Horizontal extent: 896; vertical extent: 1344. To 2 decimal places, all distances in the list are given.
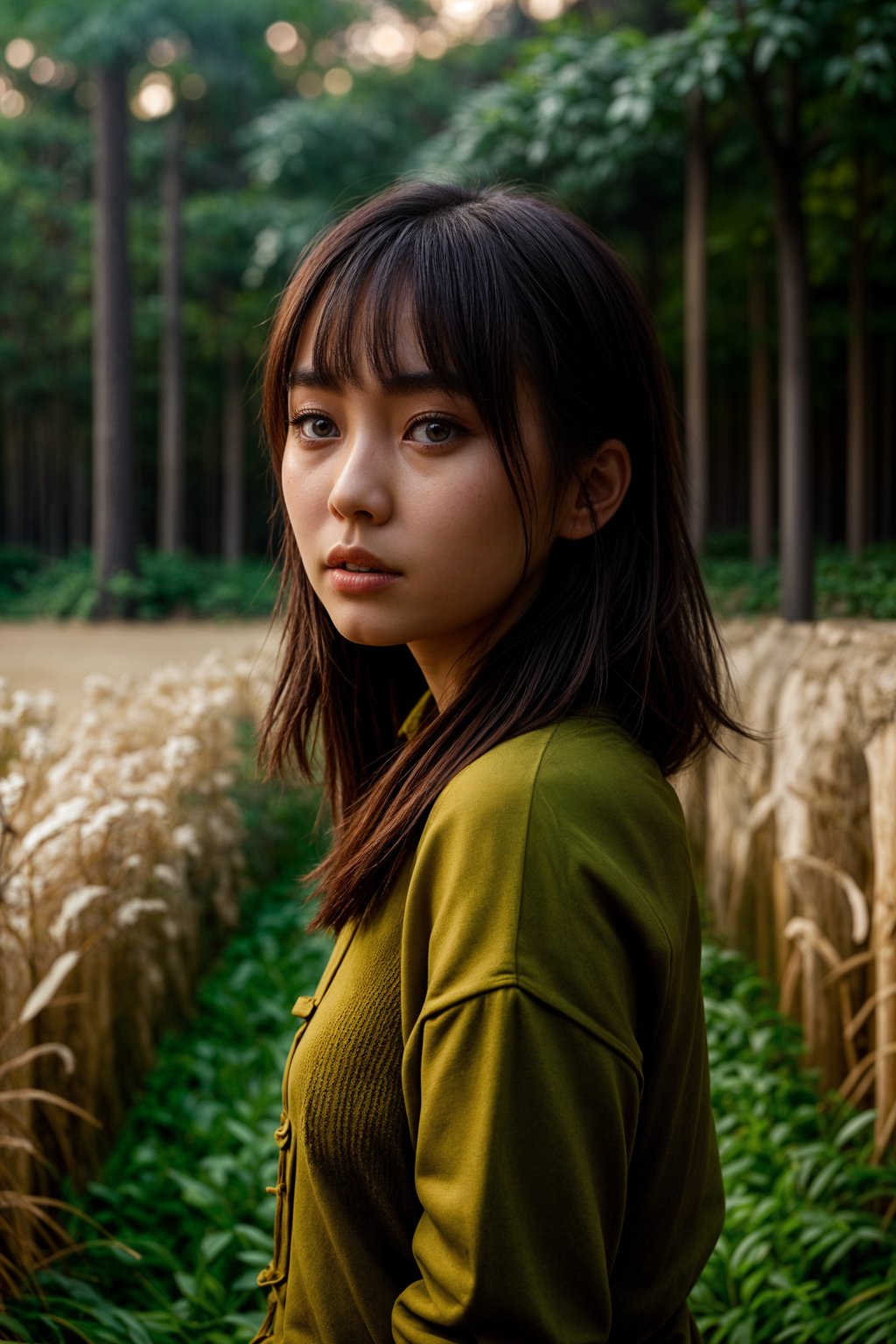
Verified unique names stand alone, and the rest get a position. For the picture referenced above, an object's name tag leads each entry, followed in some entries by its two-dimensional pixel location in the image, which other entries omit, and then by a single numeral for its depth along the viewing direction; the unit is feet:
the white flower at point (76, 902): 6.80
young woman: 2.48
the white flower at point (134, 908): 7.50
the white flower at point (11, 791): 6.32
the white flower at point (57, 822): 6.38
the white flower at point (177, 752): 9.97
